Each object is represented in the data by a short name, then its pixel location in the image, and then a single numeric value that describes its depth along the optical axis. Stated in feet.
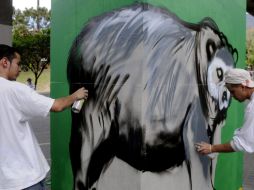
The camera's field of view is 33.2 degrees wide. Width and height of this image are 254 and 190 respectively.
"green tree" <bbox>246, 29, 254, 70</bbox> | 200.60
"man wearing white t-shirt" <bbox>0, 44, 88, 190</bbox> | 10.49
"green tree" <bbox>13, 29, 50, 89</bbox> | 127.03
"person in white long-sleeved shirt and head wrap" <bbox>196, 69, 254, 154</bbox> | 11.24
